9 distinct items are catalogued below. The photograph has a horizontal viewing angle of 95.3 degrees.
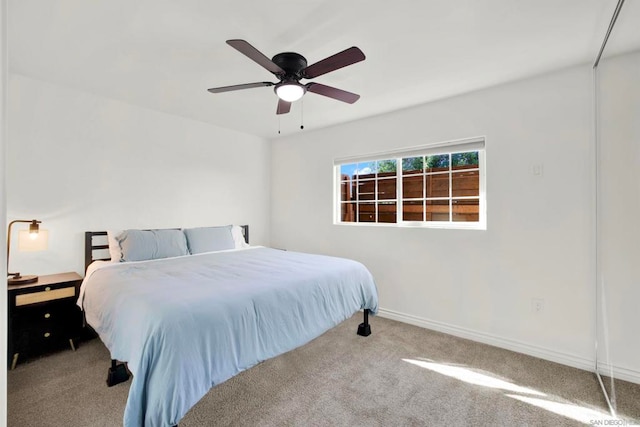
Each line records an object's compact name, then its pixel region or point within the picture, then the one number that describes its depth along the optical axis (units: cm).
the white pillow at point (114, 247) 292
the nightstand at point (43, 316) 231
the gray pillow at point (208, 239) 344
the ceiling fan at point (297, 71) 174
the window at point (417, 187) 307
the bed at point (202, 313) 143
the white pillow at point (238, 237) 388
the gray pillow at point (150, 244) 293
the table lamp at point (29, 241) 240
